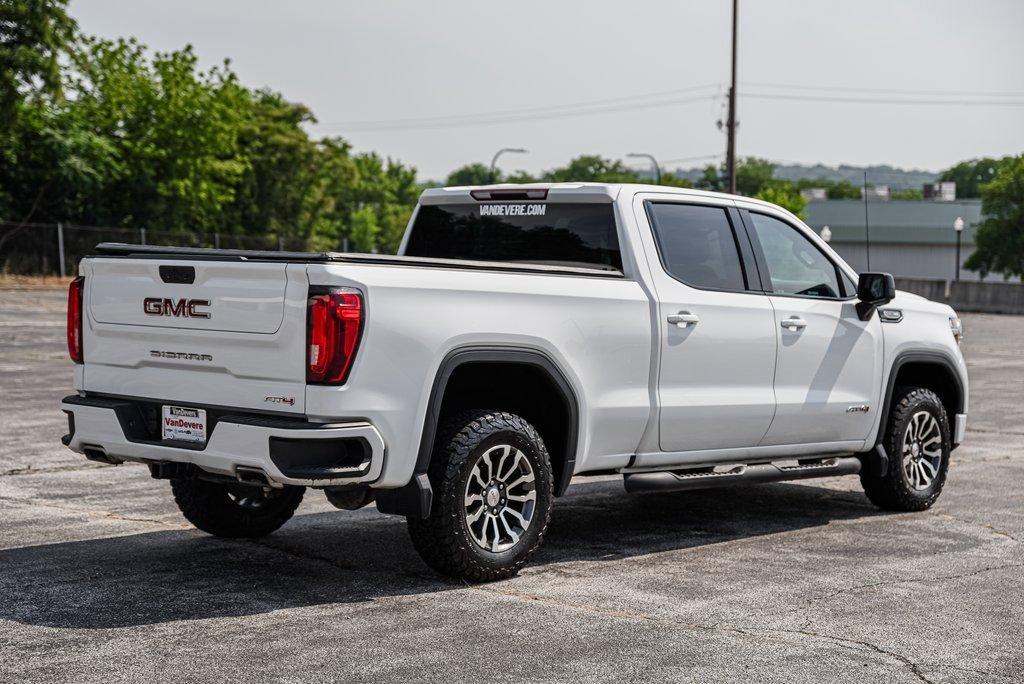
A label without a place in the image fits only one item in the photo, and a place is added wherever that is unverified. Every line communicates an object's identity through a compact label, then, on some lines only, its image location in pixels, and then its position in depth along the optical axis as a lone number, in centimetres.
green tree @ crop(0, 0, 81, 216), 4553
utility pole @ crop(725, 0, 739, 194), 3909
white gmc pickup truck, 601
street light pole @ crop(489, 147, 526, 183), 5932
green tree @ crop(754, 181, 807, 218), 8850
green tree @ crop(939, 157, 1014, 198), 14044
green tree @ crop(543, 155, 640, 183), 16875
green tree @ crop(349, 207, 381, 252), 12494
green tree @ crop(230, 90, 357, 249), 6294
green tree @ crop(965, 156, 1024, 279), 8012
